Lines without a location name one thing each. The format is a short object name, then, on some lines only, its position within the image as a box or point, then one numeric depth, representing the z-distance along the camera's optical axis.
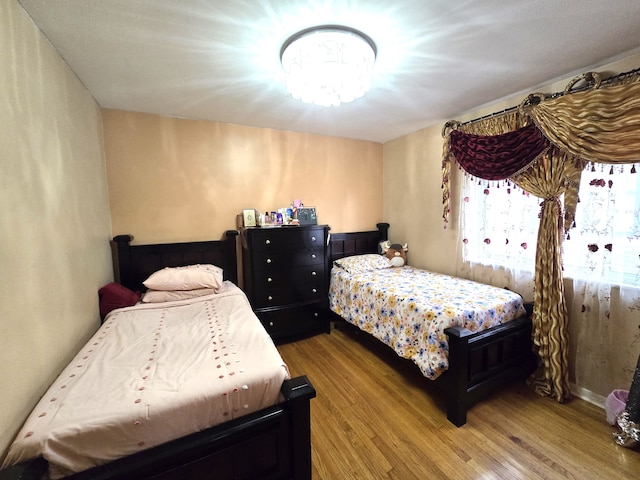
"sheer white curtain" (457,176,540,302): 2.23
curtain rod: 1.61
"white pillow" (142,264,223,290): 2.24
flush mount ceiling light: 1.43
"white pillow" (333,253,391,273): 3.08
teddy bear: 3.33
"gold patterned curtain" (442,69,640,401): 1.61
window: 1.70
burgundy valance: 2.03
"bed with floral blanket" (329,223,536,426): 1.77
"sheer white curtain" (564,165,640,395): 1.71
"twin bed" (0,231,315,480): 0.90
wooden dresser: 2.71
